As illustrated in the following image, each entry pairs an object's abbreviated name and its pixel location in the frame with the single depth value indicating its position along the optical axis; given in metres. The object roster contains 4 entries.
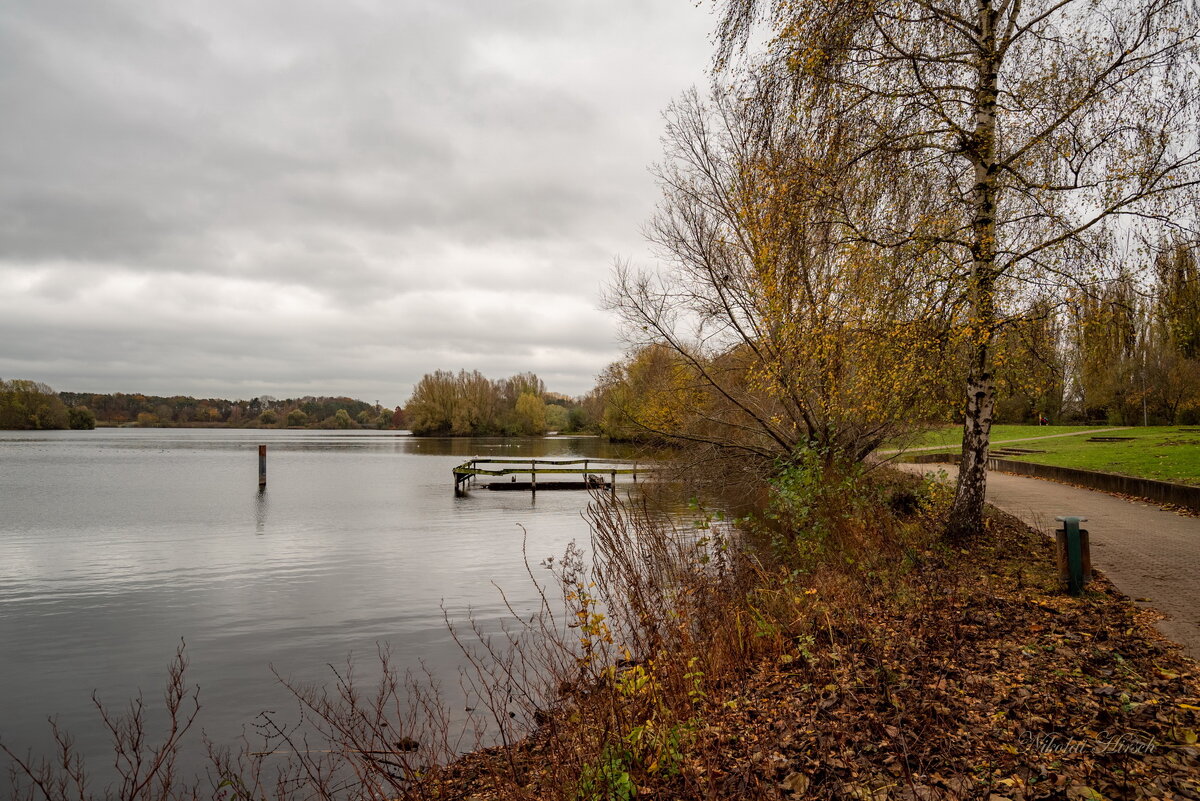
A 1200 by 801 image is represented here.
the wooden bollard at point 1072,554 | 7.20
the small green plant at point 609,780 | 4.48
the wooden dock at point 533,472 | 33.75
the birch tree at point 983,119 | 8.05
